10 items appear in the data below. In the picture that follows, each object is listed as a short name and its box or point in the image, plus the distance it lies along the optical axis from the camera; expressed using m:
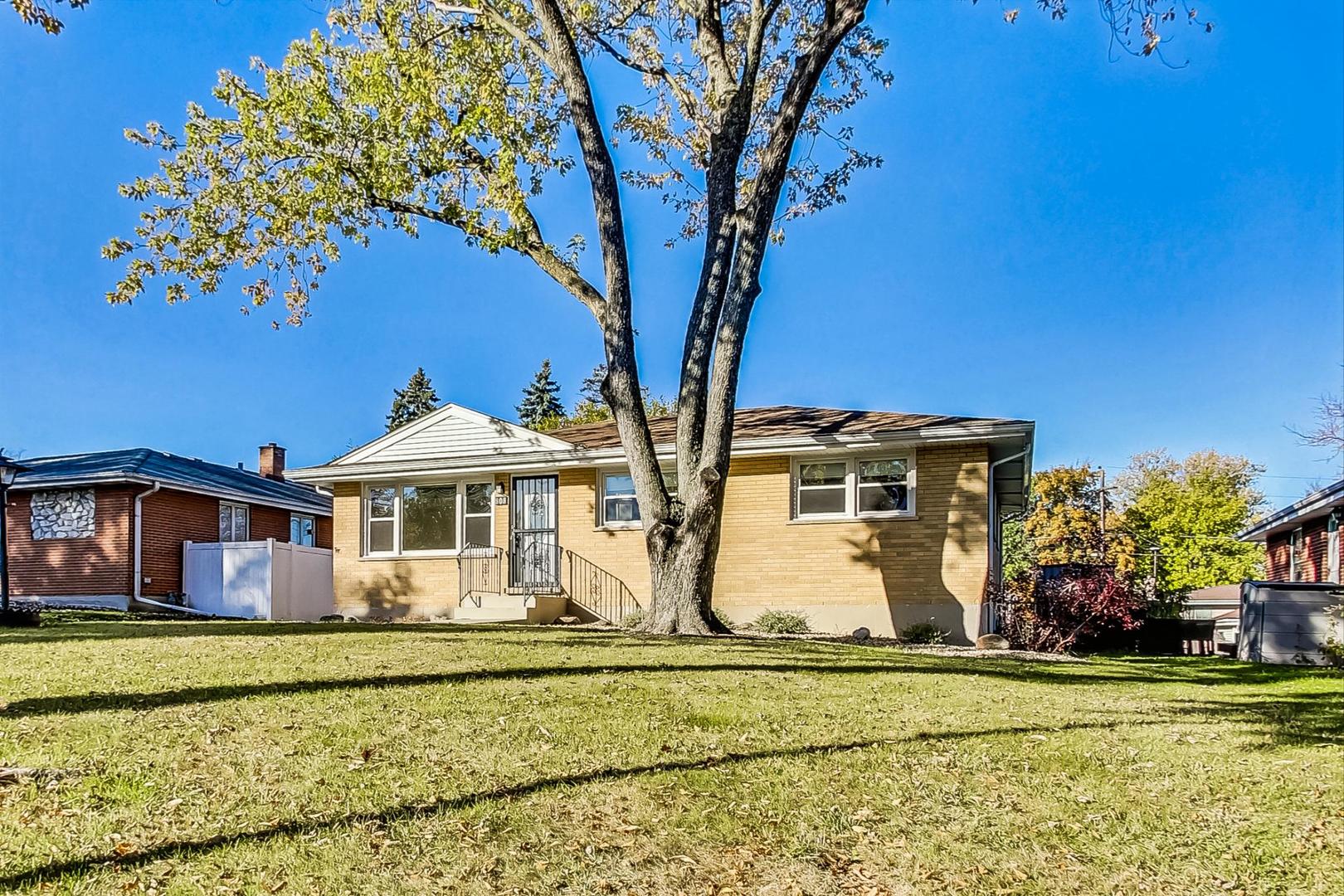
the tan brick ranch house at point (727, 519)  13.95
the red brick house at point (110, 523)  20.27
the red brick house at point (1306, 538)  18.12
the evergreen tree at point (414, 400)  53.53
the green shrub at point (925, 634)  13.76
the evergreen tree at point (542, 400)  52.75
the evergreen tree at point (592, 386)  55.69
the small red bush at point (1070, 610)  12.77
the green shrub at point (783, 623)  14.24
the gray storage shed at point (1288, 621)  12.57
